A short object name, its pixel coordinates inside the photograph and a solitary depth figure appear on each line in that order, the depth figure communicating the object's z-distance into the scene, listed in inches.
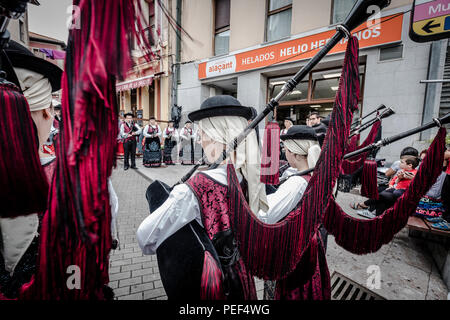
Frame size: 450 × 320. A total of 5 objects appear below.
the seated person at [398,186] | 137.3
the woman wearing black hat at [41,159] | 34.3
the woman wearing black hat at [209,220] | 42.6
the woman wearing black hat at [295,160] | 55.0
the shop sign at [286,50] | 206.8
